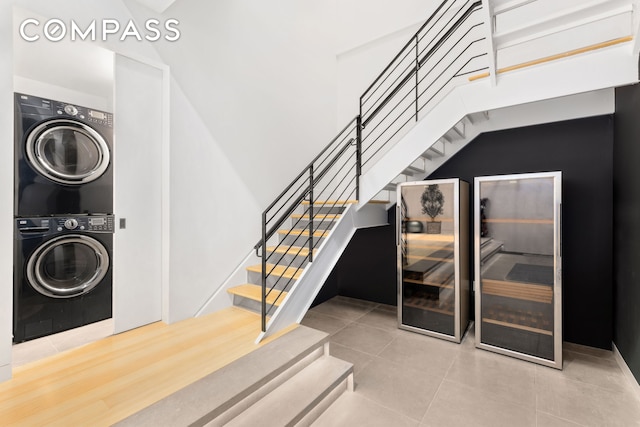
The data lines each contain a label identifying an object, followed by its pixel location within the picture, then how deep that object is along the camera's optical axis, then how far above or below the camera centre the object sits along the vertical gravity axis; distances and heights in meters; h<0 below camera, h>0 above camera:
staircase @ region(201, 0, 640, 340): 1.99 +1.01
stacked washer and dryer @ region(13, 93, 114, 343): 2.38 -0.05
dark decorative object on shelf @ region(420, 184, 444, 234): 3.14 +0.09
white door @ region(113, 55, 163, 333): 2.43 +0.15
